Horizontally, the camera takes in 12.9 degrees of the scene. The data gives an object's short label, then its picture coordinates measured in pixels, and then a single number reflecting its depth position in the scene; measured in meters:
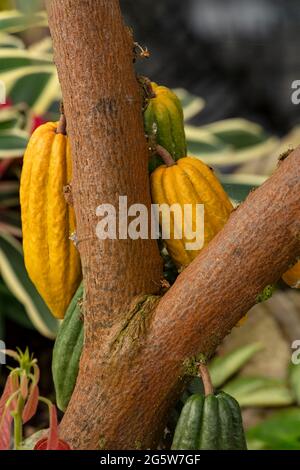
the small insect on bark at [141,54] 1.23
